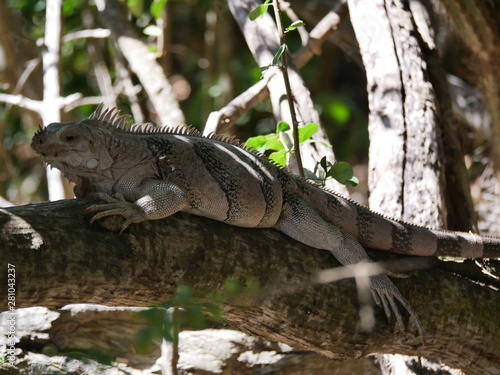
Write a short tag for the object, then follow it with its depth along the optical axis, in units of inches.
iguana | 220.2
